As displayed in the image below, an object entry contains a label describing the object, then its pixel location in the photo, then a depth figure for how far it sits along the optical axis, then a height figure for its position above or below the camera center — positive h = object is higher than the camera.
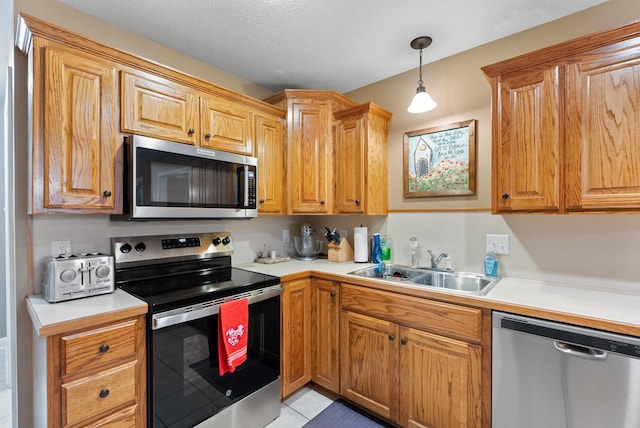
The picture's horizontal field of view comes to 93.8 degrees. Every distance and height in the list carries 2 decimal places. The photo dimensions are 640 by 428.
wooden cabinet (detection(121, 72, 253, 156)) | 1.66 +0.61
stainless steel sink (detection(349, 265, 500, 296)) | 1.98 -0.47
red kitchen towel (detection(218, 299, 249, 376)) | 1.58 -0.66
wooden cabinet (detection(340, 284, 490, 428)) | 1.53 -0.85
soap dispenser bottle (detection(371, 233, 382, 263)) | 2.50 -0.32
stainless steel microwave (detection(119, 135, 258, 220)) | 1.59 +0.19
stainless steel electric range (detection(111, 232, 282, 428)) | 1.40 -0.61
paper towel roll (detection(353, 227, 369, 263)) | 2.51 -0.27
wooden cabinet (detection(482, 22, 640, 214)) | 1.36 +0.42
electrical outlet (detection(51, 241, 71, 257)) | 1.61 -0.19
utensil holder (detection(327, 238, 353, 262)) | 2.57 -0.34
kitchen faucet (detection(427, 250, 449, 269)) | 2.18 -0.36
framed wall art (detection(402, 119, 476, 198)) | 2.12 +0.38
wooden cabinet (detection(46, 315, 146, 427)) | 1.14 -0.67
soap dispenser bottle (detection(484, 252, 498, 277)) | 1.96 -0.36
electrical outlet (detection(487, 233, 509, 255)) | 1.96 -0.22
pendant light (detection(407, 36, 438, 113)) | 1.97 +0.75
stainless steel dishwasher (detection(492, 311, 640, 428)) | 1.17 -0.71
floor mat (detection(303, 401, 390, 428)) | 1.89 -1.35
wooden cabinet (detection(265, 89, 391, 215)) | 2.42 +0.49
